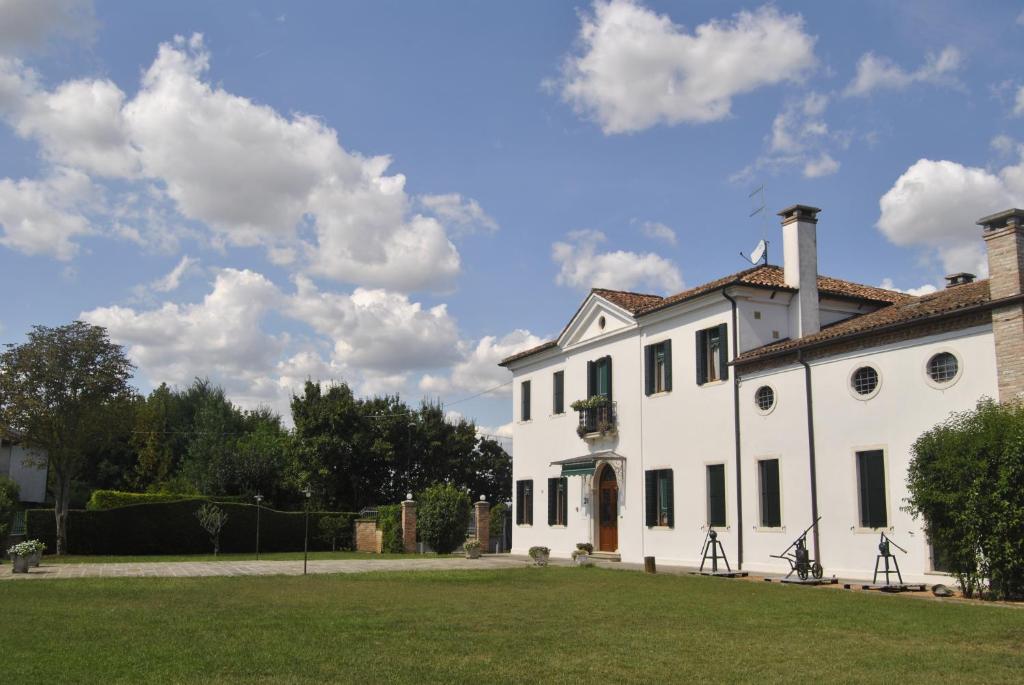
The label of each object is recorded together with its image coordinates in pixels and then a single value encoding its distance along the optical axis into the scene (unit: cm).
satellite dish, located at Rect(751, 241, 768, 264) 2481
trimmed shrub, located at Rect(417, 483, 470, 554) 3002
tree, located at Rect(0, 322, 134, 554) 3102
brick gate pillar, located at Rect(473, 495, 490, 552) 3516
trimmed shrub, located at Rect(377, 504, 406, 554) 3353
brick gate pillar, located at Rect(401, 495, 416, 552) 3334
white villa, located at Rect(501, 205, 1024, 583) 1702
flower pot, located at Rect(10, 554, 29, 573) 2072
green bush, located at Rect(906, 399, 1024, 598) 1416
